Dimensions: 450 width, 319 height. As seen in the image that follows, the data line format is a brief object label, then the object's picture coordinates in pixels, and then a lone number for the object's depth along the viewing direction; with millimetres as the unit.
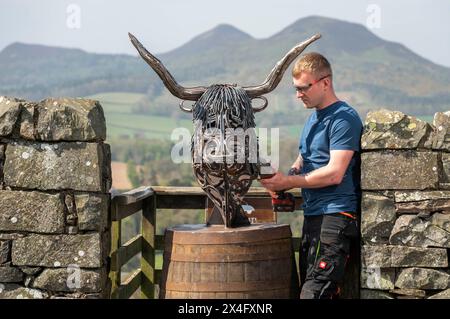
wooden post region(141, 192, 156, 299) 6426
